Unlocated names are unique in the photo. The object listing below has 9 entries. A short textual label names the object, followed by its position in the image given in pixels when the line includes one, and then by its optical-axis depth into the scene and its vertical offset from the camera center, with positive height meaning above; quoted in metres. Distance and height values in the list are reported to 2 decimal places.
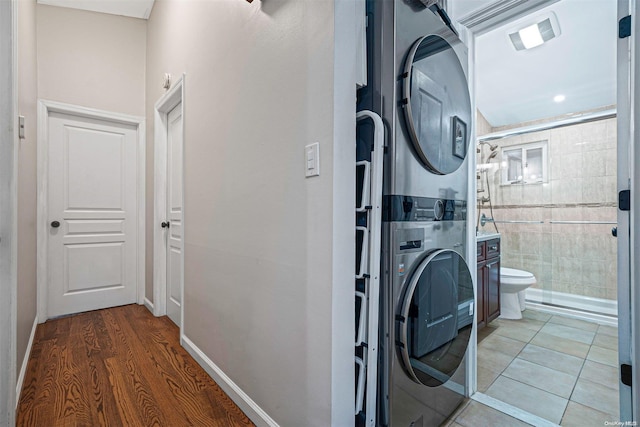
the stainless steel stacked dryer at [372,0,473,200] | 1.09 +0.46
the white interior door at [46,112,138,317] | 2.85 -0.02
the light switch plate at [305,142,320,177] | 1.07 +0.20
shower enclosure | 2.97 +0.07
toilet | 2.77 -0.74
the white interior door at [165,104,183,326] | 2.62 +0.01
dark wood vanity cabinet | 2.26 -0.56
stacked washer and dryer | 1.09 +0.02
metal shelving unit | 1.04 -0.24
